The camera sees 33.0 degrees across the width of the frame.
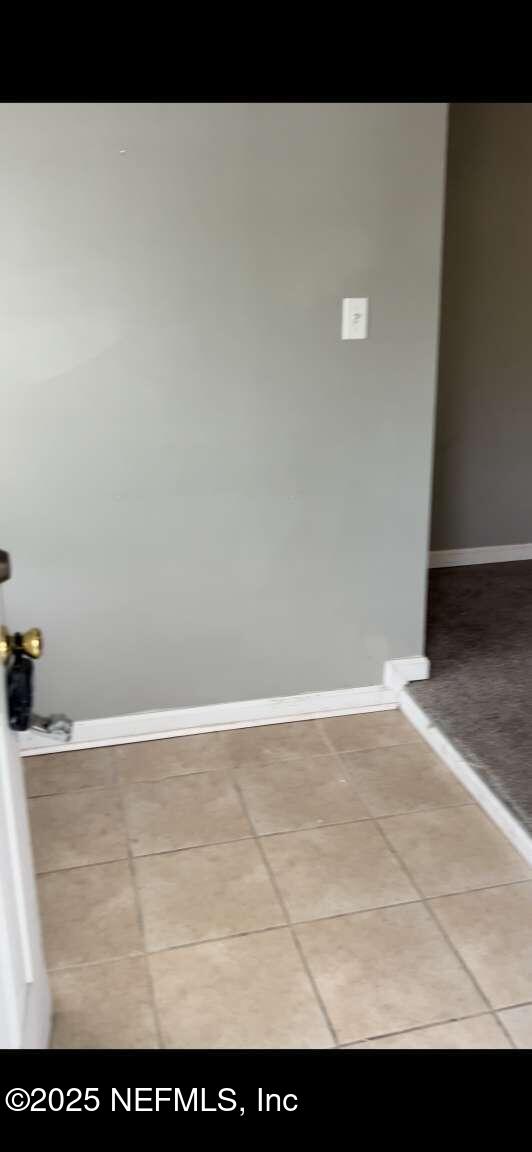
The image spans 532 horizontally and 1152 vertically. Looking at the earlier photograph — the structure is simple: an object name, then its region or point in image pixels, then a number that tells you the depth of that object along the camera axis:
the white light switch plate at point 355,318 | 2.38
